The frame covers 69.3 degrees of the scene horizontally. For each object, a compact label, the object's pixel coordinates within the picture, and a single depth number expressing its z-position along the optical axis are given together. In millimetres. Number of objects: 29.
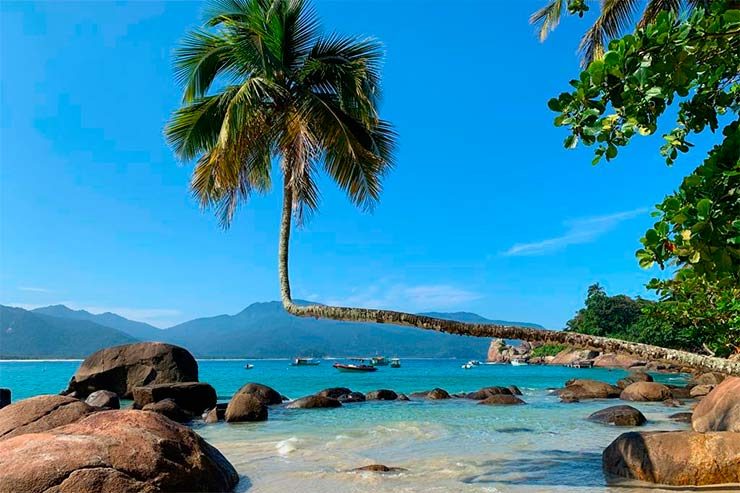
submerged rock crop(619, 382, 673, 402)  23906
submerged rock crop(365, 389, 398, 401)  26703
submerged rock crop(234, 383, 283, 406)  23011
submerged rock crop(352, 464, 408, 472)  8941
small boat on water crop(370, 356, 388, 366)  119188
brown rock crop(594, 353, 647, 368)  66312
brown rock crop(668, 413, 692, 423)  15998
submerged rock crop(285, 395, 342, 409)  22078
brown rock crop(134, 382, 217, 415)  19391
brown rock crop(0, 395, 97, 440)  9812
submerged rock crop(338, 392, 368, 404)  25322
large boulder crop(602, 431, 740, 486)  7469
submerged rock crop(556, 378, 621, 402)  25547
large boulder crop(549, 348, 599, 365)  76750
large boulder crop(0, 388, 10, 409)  18406
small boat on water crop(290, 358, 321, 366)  107969
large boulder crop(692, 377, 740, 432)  11180
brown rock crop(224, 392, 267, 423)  17203
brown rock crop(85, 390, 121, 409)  18938
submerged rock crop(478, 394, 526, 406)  23312
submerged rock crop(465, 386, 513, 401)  26122
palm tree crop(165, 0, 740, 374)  9203
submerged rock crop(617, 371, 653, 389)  33306
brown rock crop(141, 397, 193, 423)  17453
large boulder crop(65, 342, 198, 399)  23797
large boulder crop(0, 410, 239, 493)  5680
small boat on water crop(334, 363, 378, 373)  72500
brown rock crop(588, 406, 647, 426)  15195
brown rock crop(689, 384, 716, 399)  25453
